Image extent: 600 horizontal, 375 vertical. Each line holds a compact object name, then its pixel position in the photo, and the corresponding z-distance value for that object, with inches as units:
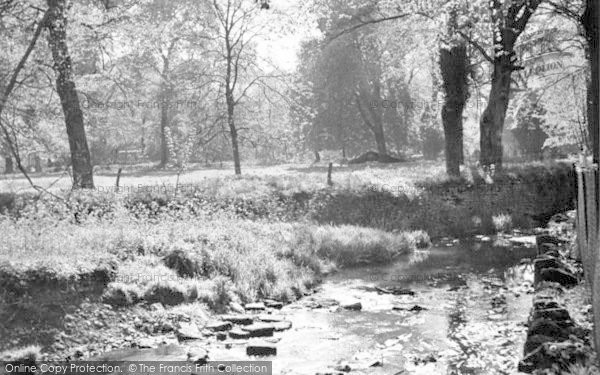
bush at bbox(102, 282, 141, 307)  447.2
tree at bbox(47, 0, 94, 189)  868.6
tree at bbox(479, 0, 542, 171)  1019.9
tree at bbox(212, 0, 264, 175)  1252.5
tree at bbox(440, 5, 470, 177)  1015.6
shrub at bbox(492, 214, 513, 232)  879.1
